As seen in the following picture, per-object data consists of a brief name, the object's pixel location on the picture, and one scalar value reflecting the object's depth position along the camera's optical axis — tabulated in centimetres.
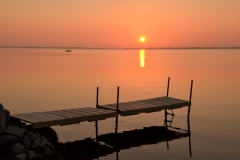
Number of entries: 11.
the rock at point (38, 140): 1511
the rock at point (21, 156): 1379
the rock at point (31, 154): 1412
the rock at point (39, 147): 1472
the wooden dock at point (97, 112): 1630
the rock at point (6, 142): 1386
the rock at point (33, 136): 1518
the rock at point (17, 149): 1389
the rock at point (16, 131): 1459
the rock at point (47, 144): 1536
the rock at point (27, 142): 1462
